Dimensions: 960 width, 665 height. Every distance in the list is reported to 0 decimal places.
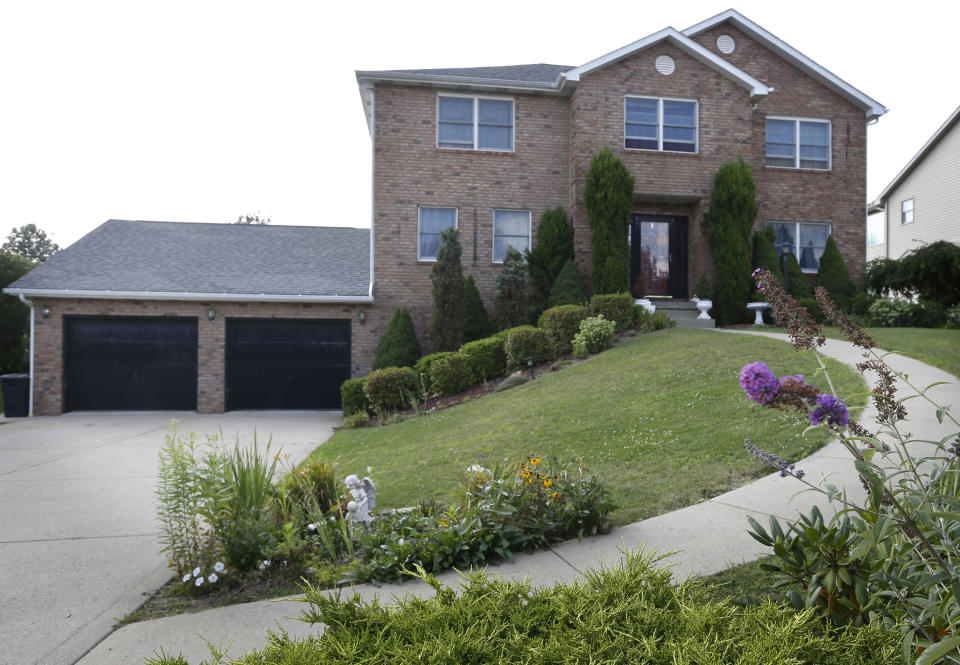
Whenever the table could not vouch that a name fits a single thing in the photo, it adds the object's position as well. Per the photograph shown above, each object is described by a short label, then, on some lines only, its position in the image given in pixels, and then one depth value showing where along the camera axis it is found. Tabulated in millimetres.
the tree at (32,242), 57188
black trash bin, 13055
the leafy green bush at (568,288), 13203
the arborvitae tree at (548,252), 13898
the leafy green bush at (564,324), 11867
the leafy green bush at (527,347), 11523
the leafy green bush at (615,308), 12154
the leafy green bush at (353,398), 11844
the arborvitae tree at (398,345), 13078
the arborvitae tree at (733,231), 13711
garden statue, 3750
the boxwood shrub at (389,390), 11438
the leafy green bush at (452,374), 11336
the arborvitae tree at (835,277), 14389
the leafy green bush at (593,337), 11164
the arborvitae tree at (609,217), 13273
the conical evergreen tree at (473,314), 13610
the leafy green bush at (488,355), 11789
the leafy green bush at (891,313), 13188
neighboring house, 20625
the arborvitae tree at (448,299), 13047
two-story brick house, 13680
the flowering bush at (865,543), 2012
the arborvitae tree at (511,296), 13469
